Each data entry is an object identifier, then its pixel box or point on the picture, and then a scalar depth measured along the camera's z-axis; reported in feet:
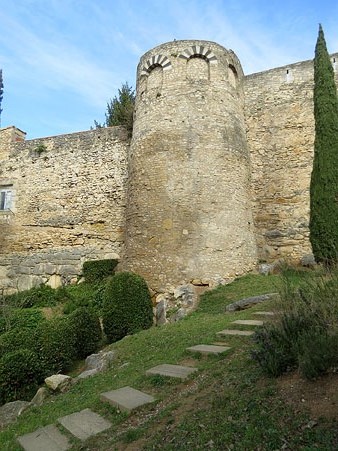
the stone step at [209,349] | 18.89
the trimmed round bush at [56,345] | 26.05
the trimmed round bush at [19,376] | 23.39
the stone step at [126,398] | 14.53
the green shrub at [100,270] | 49.19
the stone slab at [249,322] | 22.61
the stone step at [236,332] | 20.99
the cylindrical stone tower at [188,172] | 39.29
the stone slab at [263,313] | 23.78
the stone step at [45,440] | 12.96
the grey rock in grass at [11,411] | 19.63
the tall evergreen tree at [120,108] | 64.95
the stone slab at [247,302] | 29.78
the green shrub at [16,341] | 26.32
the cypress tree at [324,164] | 35.70
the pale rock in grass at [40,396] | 20.71
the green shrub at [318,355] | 11.91
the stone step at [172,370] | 16.99
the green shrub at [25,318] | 37.08
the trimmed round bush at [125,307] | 30.68
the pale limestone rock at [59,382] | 21.68
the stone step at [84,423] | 13.44
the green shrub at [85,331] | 28.96
